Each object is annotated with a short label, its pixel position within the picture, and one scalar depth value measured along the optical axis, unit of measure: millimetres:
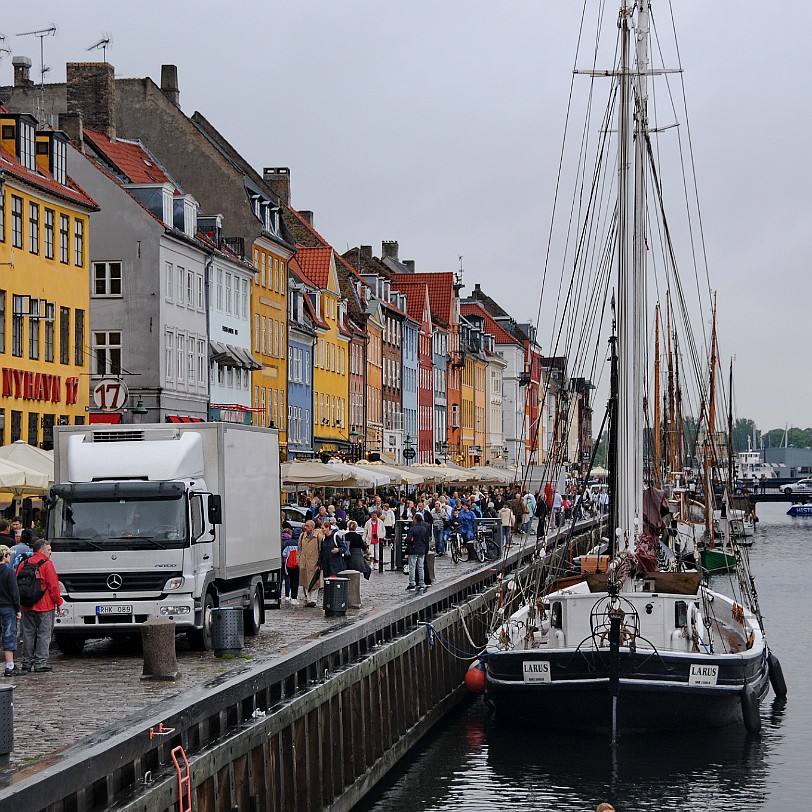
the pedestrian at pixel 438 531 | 54250
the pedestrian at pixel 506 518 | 55344
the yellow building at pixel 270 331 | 80812
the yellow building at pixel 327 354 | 94750
